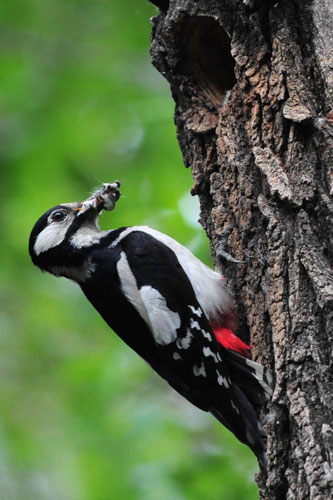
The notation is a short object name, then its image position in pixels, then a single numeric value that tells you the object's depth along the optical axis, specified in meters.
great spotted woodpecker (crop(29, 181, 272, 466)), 6.00
